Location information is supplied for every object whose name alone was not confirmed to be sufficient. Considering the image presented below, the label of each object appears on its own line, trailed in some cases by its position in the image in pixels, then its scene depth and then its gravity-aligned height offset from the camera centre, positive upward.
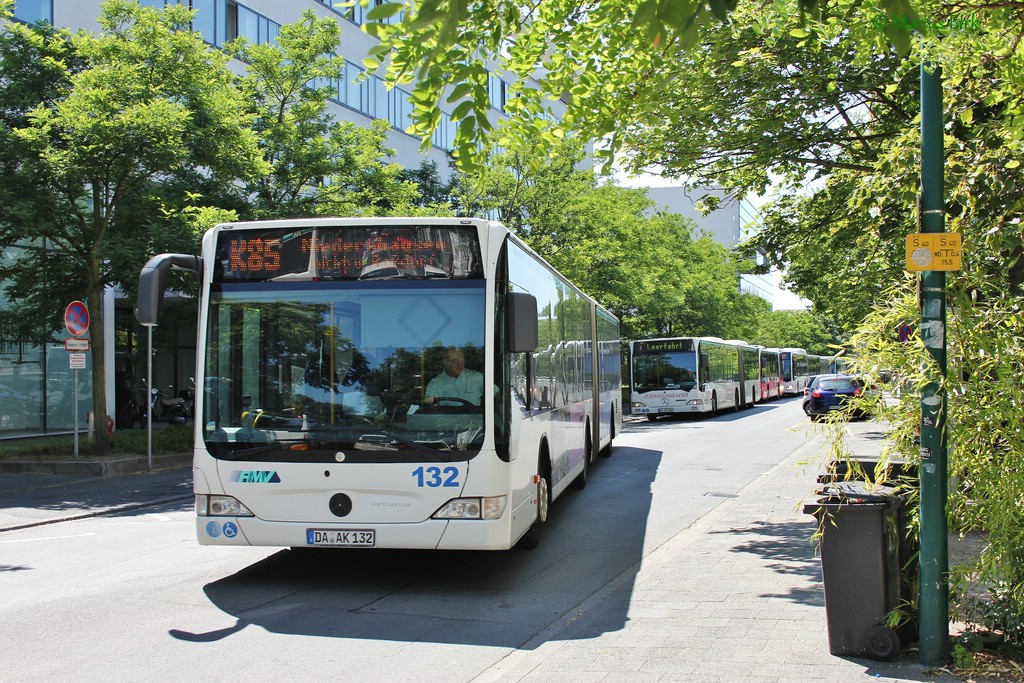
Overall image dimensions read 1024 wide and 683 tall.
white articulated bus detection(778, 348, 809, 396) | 64.81 -1.80
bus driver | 7.22 -0.28
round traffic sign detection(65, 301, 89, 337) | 16.11 +0.59
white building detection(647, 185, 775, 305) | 111.31 +16.33
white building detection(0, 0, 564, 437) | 23.05 +7.96
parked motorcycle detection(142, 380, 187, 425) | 28.61 -1.72
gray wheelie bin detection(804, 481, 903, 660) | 5.38 -1.26
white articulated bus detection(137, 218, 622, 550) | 7.11 -0.24
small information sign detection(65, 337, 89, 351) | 16.08 +0.15
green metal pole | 5.07 -0.61
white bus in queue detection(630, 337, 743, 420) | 35.19 -1.08
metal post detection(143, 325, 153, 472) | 15.88 -1.13
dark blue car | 31.91 -1.62
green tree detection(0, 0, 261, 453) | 16.22 +3.72
